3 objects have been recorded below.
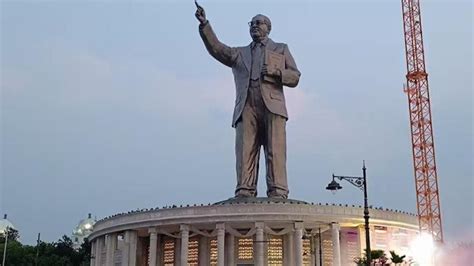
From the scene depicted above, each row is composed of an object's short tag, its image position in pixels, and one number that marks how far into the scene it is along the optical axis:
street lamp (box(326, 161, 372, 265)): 23.39
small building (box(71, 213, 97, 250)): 118.21
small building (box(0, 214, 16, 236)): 111.82
